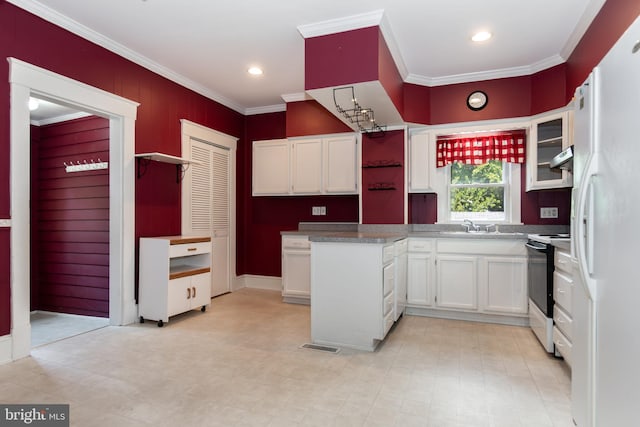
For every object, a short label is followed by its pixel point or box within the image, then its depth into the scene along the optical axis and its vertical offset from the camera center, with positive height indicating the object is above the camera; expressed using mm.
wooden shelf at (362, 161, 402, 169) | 4249 +565
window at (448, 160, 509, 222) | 4195 +250
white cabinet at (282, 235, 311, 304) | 4496 -711
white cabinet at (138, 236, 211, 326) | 3531 -689
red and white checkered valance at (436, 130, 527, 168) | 4008 +736
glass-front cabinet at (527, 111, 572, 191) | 3516 +661
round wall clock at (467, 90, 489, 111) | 4105 +1282
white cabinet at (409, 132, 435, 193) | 4195 +579
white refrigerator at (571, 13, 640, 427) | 1141 -98
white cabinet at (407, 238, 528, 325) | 3570 -680
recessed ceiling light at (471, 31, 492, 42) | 3229 +1596
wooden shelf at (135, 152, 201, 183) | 3643 +559
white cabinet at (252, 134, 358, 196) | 4570 +611
